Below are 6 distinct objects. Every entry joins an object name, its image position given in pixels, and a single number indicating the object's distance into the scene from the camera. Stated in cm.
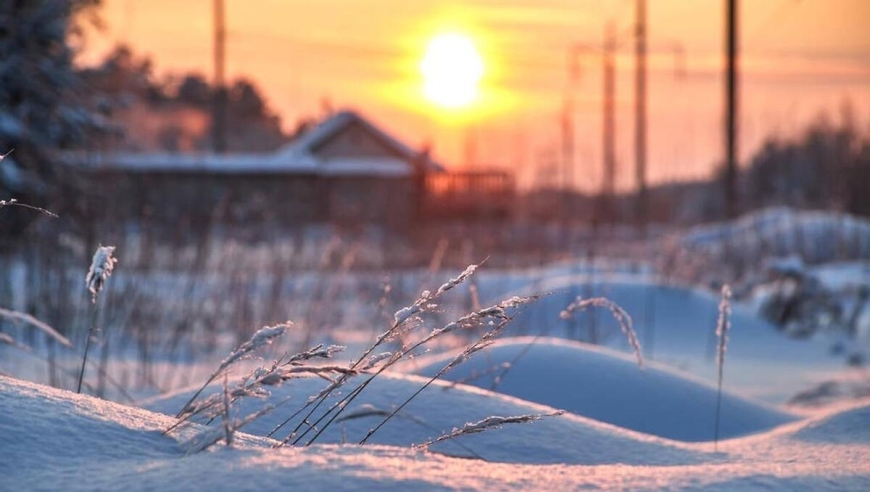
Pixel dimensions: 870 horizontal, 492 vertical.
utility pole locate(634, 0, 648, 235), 4897
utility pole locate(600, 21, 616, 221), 2899
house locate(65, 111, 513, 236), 4529
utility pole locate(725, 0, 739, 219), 2864
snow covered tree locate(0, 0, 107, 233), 2211
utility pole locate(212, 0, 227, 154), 5781
